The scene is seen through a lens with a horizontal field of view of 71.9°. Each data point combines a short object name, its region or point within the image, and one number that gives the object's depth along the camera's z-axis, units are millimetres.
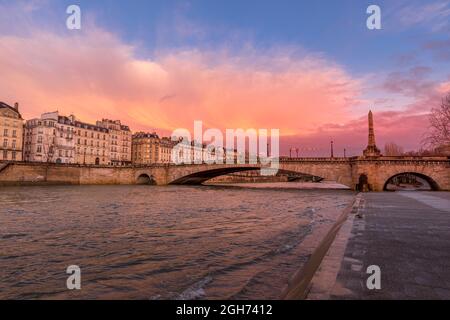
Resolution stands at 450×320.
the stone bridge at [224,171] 41000
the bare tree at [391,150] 114169
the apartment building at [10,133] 68500
